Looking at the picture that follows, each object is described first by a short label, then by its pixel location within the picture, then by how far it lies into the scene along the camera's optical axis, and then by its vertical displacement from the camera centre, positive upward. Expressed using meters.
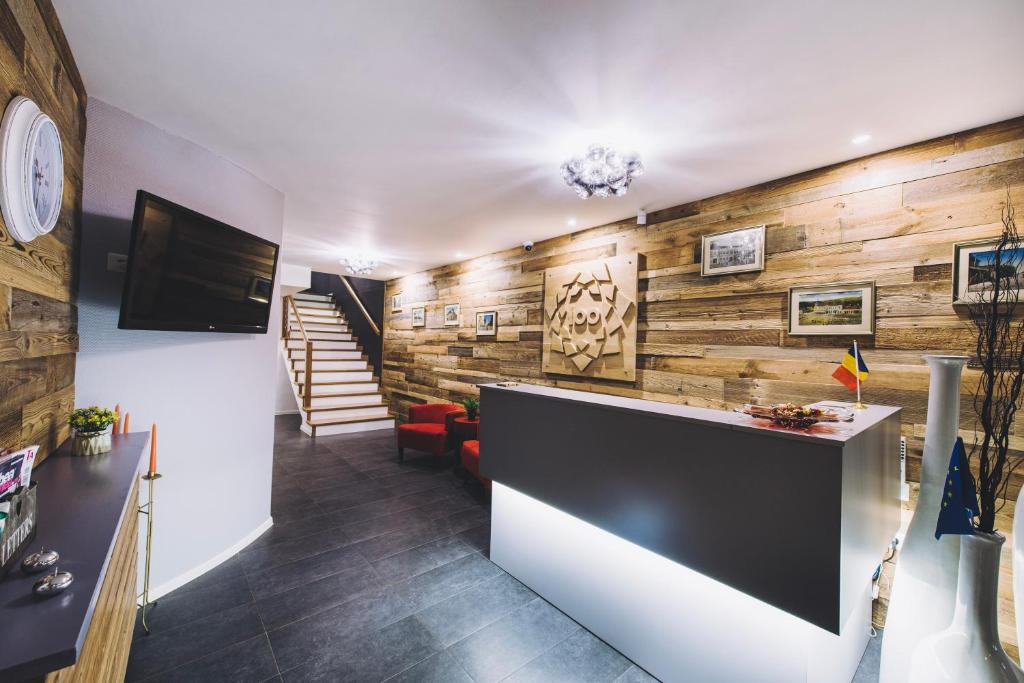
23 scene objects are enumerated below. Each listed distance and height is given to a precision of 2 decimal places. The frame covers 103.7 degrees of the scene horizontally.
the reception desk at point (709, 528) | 1.41 -0.75
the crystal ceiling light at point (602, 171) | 2.49 +1.14
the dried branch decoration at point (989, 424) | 1.01 -0.15
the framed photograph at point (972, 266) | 2.18 +0.55
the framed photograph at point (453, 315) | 6.31 +0.49
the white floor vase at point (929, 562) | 1.24 -0.63
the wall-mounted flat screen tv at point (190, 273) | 2.16 +0.39
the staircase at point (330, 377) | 6.82 -0.68
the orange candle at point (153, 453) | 2.14 -0.64
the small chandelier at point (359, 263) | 5.98 +1.19
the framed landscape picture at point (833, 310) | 2.61 +0.34
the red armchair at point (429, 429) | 4.97 -1.07
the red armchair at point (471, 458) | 4.18 -1.18
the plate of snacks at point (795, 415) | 1.55 -0.23
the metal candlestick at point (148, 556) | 2.17 -1.23
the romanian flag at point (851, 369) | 2.09 -0.05
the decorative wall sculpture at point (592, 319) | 3.91 +0.33
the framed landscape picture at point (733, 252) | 3.10 +0.83
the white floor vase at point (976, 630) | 0.98 -0.67
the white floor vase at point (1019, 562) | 0.97 -0.48
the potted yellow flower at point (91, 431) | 1.85 -0.46
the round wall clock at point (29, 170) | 1.29 +0.57
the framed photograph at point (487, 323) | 5.59 +0.34
